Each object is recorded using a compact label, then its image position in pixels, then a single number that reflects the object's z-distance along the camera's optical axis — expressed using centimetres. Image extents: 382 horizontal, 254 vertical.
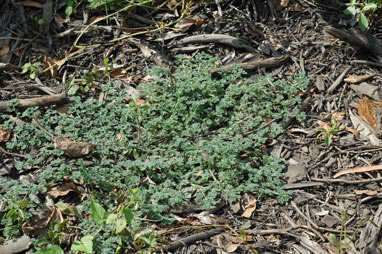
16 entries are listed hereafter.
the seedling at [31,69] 393
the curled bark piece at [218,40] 412
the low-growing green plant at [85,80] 378
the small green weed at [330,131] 334
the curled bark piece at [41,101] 361
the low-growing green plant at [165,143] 308
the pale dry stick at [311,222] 298
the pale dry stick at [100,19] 411
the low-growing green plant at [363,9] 371
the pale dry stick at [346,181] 315
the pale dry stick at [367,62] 384
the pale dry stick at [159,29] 408
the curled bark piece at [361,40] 385
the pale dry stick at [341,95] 367
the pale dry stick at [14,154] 338
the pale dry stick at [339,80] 374
